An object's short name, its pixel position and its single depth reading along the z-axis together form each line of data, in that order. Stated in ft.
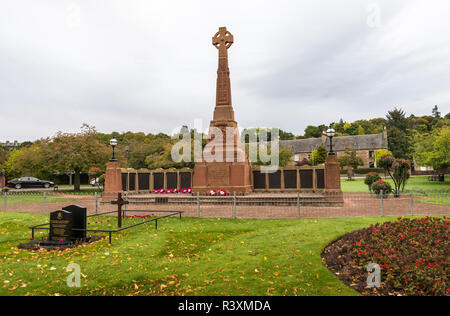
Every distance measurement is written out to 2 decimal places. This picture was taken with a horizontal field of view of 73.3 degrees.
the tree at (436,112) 353.92
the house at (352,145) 249.34
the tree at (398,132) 231.91
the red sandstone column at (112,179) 68.95
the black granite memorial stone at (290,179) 69.67
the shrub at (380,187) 68.19
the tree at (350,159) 198.29
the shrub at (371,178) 81.82
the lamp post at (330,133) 59.00
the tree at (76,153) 104.27
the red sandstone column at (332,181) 56.59
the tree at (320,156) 180.14
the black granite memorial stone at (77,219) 29.15
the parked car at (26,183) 129.59
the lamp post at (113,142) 64.60
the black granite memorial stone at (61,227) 28.32
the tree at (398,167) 75.66
